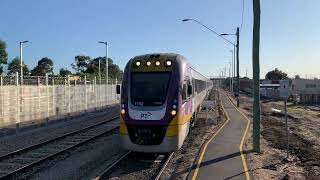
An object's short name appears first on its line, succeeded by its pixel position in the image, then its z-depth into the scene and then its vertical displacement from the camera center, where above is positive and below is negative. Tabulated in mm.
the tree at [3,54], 43397 +5627
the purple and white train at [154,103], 8072 -520
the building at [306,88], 45893 -512
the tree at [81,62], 69570 +6651
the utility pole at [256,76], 9387 +360
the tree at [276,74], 92285 +4171
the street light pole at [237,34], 24966 +4942
